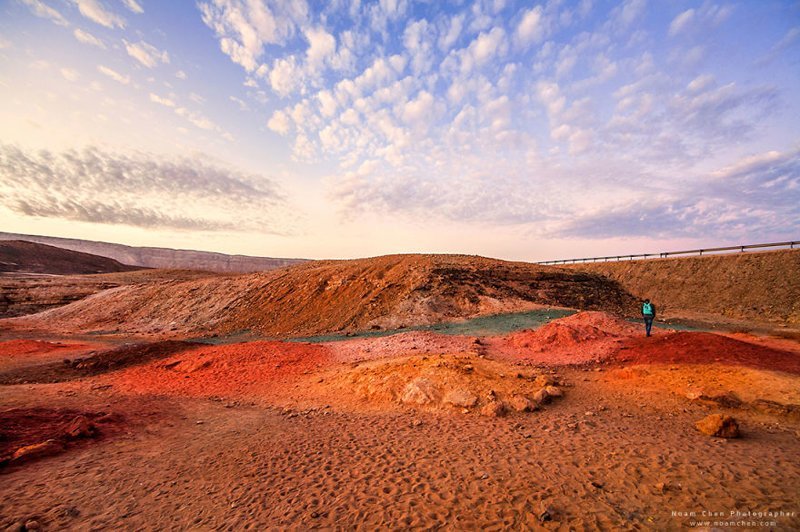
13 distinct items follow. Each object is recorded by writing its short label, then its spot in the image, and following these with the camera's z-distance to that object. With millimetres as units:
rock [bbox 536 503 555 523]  4808
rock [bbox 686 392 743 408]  8781
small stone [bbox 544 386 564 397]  9920
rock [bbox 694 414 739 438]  7168
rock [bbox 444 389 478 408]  9297
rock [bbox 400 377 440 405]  9805
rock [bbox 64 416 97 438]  7391
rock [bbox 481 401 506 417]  8852
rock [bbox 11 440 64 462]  6355
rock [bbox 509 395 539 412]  9035
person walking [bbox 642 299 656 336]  16062
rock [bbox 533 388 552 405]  9453
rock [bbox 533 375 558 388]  10383
